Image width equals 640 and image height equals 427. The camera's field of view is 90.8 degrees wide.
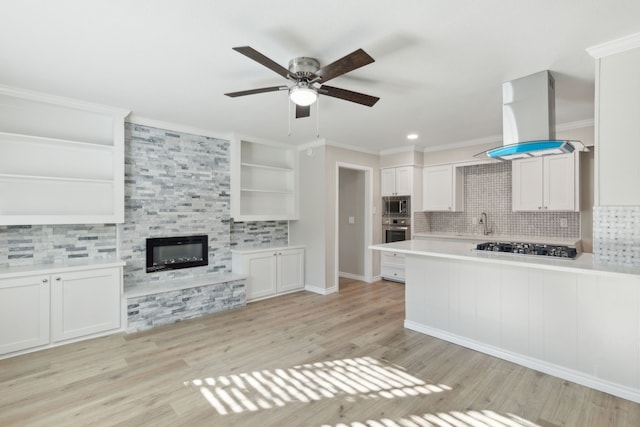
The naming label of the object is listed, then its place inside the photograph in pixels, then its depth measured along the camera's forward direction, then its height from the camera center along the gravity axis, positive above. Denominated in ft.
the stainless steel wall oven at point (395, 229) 18.60 -0.79
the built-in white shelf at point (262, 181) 15.42 +1.92
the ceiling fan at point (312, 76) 6.70 +3.26
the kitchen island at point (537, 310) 7.41 -2.69
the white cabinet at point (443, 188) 17.65 +1.59
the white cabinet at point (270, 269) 15.20 -2.68
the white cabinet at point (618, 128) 7.11 +2.02
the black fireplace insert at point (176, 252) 13.18 -1.58
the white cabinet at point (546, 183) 13.48 +1.45
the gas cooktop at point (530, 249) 8.79 -1.01
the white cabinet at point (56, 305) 9.47 -2.87
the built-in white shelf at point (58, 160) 10.35 +2.03
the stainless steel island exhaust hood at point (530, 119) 8.45 +2.68
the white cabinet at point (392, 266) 18.65 -3.05
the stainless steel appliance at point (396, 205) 18.60 +0.63
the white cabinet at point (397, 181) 18.28 +2.09
